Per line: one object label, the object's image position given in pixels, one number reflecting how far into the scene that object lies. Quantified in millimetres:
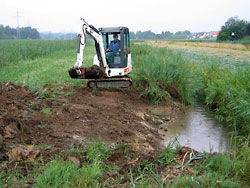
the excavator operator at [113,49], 8211
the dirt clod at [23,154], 3238
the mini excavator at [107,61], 7180
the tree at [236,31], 49281
